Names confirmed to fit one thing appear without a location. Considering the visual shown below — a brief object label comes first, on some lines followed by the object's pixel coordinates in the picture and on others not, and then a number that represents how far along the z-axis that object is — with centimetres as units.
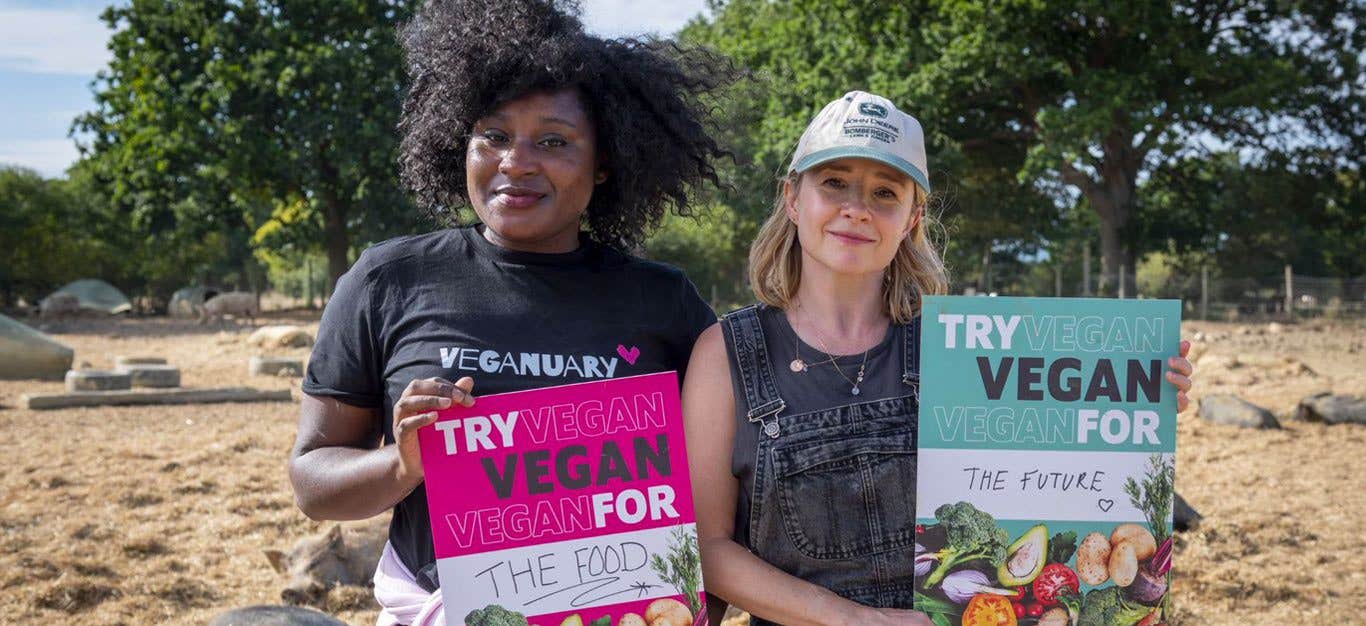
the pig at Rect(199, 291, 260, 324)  2805
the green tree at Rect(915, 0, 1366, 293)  2077
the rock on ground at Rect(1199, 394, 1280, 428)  1035
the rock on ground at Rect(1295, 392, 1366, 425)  1056
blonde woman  219
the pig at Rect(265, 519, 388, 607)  555
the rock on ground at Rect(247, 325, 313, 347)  1880
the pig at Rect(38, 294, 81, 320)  2831
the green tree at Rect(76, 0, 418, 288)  2555
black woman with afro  233
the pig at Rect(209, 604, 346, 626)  418
